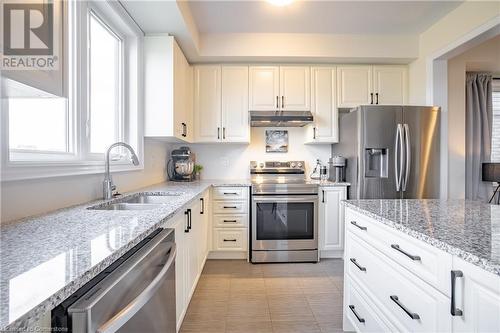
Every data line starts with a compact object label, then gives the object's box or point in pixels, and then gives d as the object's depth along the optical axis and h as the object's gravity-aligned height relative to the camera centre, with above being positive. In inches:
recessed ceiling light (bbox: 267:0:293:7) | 87.1 +53.7
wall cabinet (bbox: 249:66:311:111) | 128.5 +36.6
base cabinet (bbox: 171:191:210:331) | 63.7 -25.1
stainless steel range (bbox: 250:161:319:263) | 116.3 -25.6
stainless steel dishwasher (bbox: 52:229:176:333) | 24.0 -15.0
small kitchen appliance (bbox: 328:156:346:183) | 121.9 -1.9
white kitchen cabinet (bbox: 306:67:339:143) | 129.3 +31.4
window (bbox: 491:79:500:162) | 151.2 +21.8
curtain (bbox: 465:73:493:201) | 141.3 +18.5
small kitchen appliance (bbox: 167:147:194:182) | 123.0 -0.6
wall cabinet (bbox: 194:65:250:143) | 128.3 +29.3
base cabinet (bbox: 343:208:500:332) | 30.3 -18.2
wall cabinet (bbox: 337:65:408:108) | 129.5 +38.5
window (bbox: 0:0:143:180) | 44.6 +12.7
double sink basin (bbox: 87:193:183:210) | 64.6 -10.4
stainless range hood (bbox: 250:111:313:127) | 121.7 +21.4
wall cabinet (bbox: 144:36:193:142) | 98.2 +28.7
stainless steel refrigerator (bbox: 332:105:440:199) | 108.7 +4.9
